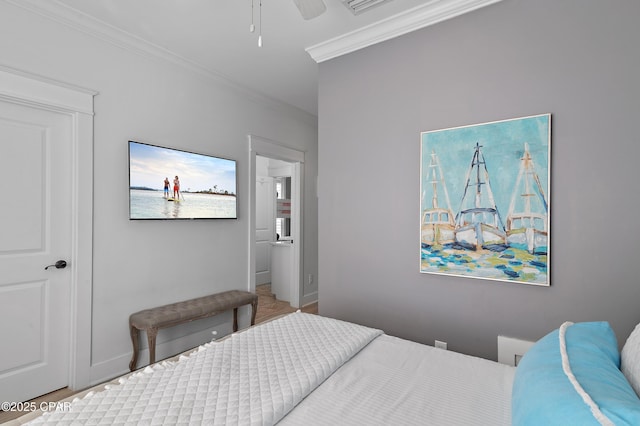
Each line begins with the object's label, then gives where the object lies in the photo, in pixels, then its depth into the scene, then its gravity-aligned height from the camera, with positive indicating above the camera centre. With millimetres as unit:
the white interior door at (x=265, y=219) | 6199 -116
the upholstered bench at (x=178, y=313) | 2523 -857
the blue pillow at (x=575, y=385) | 719 -441
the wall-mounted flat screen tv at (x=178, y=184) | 2699 +264
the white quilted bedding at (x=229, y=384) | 1015 -635
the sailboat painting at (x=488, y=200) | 1925 +88
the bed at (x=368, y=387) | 841 -638
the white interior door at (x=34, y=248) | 2125 -248
